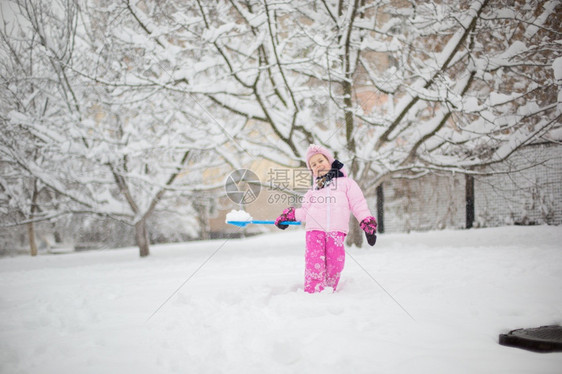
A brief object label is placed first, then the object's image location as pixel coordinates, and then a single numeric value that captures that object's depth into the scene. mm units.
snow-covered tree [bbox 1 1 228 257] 6309
